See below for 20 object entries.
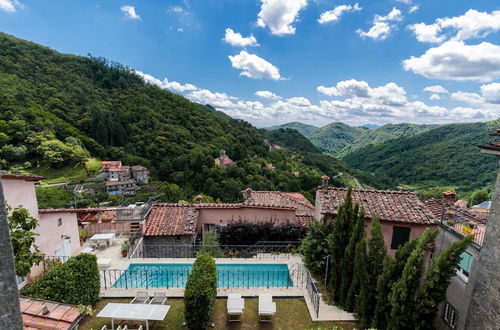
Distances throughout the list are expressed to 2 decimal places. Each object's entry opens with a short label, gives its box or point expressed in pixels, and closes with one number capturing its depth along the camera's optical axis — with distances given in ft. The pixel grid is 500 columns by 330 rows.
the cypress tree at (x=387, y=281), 27.89
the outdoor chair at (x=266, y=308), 31.17
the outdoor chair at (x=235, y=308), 31.19
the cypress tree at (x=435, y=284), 24.07
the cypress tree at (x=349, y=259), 33.06
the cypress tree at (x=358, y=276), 30.55
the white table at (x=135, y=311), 28.12
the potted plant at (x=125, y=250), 48.70
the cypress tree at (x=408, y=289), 25.54
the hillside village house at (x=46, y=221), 32.35
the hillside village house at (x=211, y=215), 54.02
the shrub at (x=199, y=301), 28.89
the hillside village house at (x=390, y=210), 43.78
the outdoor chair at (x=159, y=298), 33.91
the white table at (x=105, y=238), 52.90
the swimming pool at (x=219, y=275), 42.39
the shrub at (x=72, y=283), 28.78
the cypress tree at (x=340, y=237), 36.06
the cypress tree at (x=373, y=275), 30.45
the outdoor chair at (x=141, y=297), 33.91
